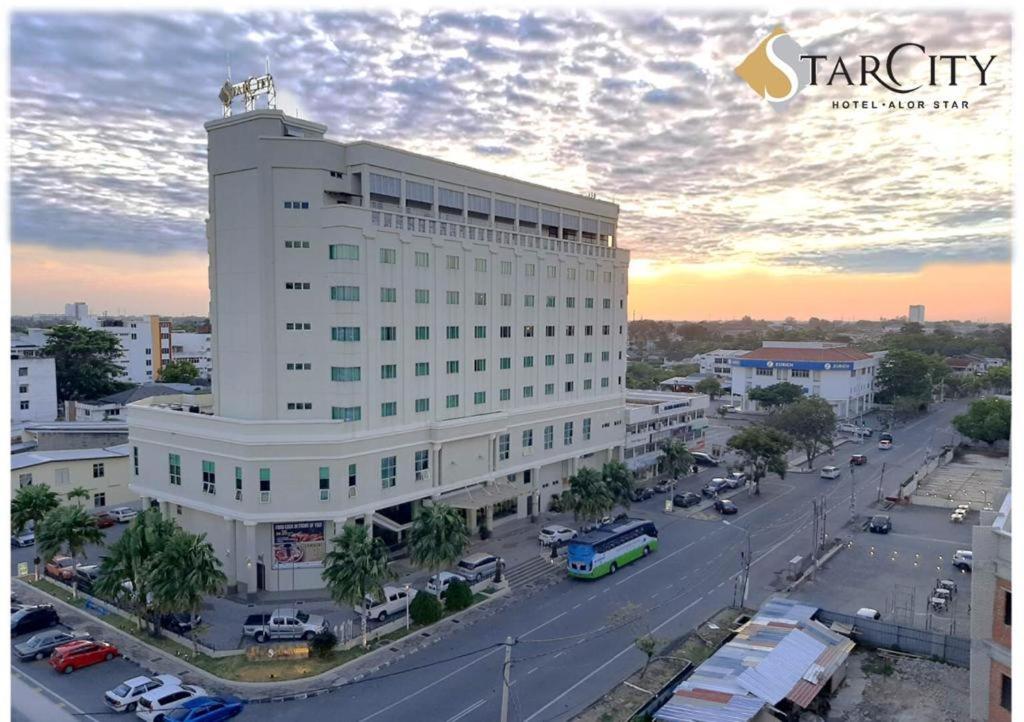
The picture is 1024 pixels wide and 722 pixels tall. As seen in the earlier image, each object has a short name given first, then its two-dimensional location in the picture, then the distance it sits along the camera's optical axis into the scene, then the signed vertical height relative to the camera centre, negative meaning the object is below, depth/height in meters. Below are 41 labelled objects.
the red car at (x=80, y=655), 28.28 -12.56
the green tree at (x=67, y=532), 34.81 -9.30
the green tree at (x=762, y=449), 56.81 -9.10
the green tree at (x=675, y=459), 56.94 -9.83
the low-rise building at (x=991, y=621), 23.31 -9.58
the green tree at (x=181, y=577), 28.98 -9.69
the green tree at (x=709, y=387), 117.38 -8.39
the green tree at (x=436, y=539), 33.44 -9.48
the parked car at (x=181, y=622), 31.45 -12.58
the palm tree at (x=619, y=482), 46.25 -9.39
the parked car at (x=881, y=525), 48.59 -13.05
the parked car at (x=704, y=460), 68.14 -11.82
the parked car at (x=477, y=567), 37.34 -12.13
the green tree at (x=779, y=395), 93.88 -7.86
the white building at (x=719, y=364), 136.25 -5.52
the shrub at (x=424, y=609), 32.00 -12.13
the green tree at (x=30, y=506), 39.38 -9.07
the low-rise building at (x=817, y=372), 99.06 -5.38
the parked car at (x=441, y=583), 34.85 -12.12
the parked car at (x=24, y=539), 43.66 -12.15
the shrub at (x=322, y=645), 29.16 -12.47
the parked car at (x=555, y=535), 43.19 -12.08
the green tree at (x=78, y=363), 82.56 -2.43
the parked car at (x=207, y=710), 24.38 -12.79
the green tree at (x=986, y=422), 74.19 -9.30
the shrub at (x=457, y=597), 33.66 -12.23
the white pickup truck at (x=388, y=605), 32.69 -12.34
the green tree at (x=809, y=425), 69.75 -8.85
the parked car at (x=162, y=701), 24.67 -12.63
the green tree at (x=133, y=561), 30.20 -9.34
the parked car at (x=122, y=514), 49.50 -12.04
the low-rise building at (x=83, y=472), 49.56 -9.31
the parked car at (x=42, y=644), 29.19 -12.51
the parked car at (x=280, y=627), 30.91 -12.48
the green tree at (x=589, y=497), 43.53 -9.81
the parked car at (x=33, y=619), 31.58 -12.35
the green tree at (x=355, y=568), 29.64 -9.63
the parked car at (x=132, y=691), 25.41 -12.56
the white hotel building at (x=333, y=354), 36.53 -0.84
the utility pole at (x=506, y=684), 21.90 -10.73
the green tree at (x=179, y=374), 95.12 -4.39
